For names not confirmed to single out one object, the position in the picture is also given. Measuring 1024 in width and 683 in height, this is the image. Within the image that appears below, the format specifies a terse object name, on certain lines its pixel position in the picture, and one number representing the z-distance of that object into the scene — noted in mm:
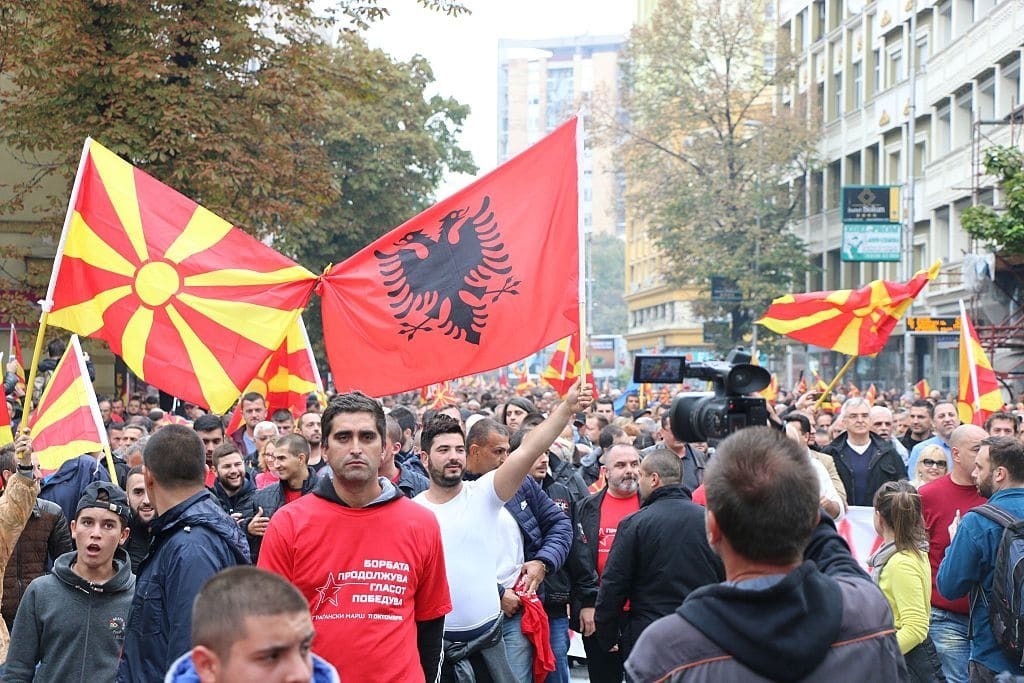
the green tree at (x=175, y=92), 20047
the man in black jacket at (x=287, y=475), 8641
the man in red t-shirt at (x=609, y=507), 8830
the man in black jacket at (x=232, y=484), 8688
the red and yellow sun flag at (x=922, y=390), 31734
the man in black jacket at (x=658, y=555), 6996
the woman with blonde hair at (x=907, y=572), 7344
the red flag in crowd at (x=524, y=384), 37416
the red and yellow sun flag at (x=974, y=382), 15766
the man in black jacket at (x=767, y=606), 3232
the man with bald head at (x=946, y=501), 8172
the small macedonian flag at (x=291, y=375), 14148
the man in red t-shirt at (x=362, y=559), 5223
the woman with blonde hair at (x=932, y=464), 10023
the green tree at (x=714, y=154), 51875
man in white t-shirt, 6691
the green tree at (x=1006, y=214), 23219
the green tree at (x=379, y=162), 37312
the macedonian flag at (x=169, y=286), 8805
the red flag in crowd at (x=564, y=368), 21797
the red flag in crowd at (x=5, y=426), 9039
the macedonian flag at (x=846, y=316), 17000
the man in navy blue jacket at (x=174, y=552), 5086
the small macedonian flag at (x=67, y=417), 9219
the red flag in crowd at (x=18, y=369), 13688
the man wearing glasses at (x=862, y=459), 12430
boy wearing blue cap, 6105
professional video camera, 4867
